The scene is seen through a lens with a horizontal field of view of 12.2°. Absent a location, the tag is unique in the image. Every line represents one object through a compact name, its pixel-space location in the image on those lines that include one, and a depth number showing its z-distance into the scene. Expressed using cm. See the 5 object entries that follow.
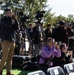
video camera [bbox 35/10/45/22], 1224
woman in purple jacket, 815
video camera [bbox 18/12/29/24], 1295
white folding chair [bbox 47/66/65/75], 618
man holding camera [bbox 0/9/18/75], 789
